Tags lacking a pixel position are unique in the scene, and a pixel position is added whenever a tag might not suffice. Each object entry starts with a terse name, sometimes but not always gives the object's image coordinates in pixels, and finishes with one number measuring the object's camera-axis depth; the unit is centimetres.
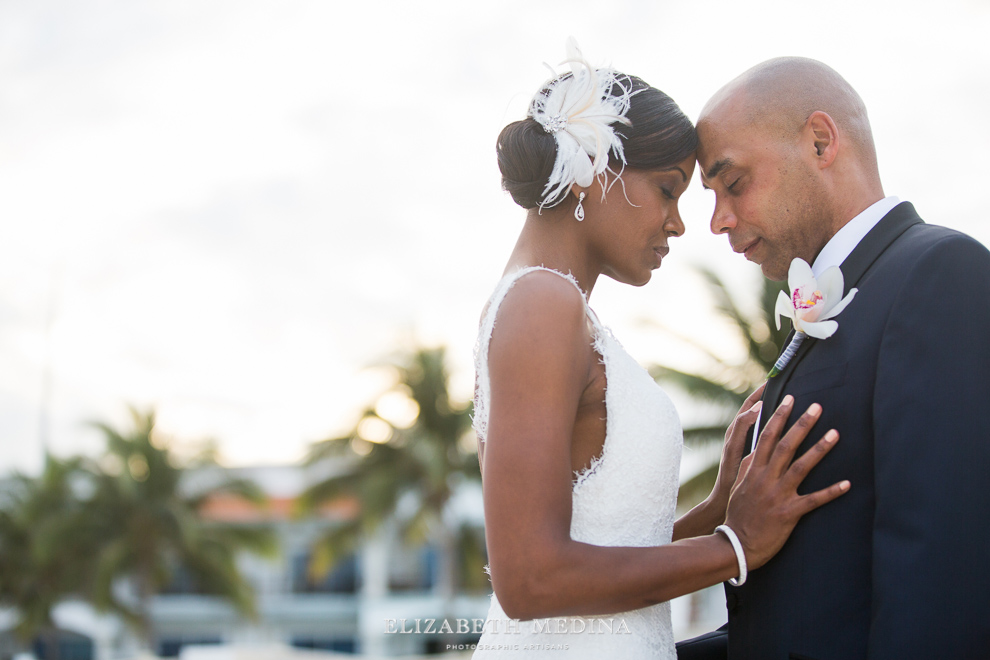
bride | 216
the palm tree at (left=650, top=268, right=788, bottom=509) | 1755
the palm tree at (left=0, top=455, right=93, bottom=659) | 2838
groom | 197
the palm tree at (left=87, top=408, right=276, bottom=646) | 2822
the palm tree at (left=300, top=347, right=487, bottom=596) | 2470
